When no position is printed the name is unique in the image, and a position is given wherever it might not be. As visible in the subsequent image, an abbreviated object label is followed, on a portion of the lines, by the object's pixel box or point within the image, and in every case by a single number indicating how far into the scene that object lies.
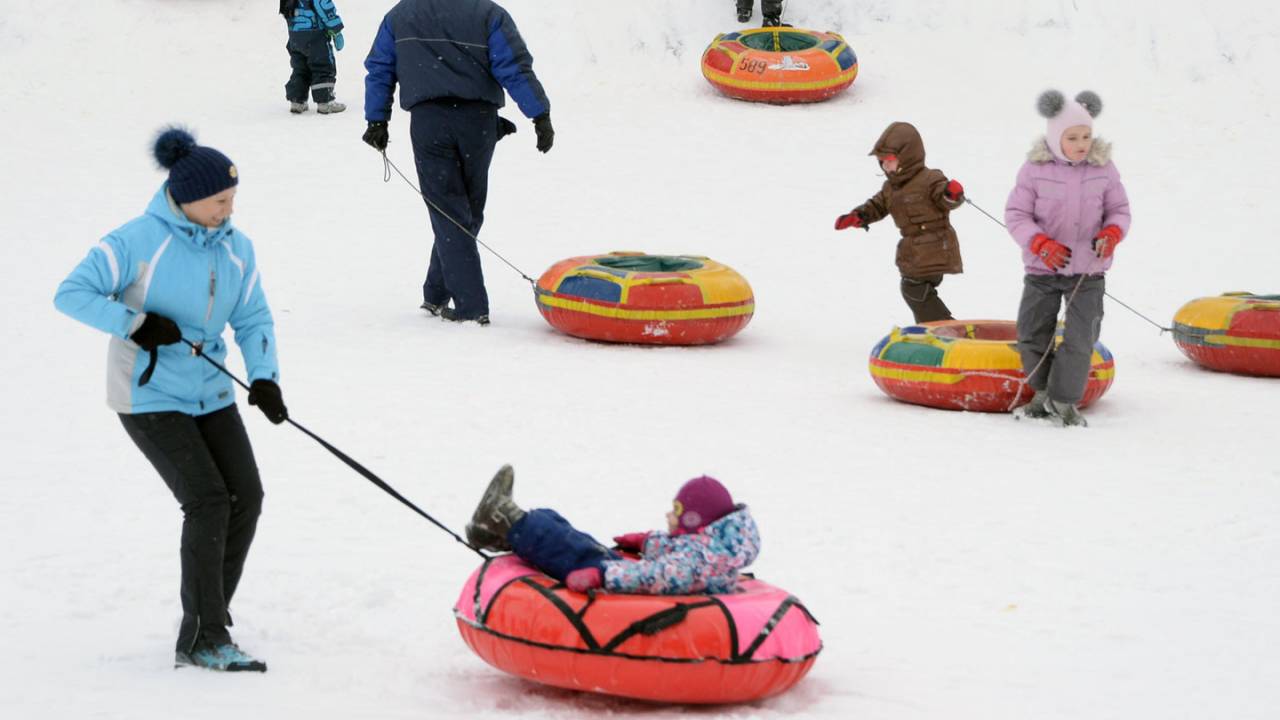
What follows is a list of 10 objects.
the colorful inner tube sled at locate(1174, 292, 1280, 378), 17.23
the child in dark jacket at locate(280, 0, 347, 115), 28.56
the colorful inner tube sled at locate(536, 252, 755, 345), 17.77
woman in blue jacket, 8.35
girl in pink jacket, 14.42
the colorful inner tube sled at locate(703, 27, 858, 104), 29.58
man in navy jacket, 18.09
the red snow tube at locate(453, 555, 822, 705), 7.86
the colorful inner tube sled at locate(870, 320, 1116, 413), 15.11
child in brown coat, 17.33
